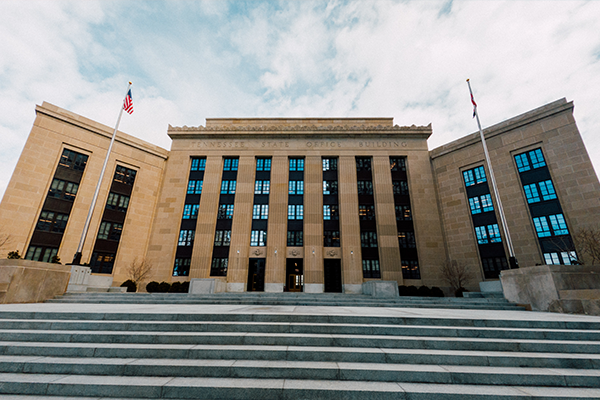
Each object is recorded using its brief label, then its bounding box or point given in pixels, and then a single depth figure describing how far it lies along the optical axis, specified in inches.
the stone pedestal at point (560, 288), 387.2
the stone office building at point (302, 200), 852.6
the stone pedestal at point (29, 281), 451.5
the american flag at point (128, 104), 743.1
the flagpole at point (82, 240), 642.8
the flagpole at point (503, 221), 581.6
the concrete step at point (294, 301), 526.9
